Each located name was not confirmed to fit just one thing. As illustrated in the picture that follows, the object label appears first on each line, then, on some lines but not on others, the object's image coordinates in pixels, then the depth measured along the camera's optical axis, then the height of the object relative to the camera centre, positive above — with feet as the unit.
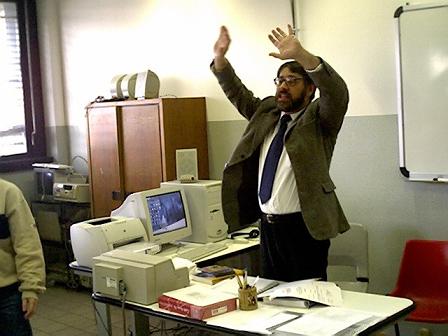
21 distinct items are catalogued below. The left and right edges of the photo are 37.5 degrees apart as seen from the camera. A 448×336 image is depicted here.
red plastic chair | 11.94 -2.96
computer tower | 13.19 -1.75
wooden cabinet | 15.99 -0.41
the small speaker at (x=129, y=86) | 17.34 +1.09
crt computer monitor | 12.61 -1.68
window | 20.38 +1.36
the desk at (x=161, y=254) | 10.33 -2.55
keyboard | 12.07 -2.38
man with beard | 9.50 -0.73
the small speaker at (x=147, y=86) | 16.72 +1.04
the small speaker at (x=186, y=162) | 16.05 -0.92
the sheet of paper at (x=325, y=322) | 7.54 -2.41
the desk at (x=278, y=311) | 8.00 -2.45
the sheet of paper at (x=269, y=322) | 7.85 -2.44
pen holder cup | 8.60 -2.31
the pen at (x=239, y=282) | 8.74 -2.12
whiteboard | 12.14 +0.43
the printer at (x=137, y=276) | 9.03 -2.10
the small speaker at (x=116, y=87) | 17.56 +1.09
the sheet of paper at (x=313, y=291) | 8.54 -2.29
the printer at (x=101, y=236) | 11.89 -1.97
